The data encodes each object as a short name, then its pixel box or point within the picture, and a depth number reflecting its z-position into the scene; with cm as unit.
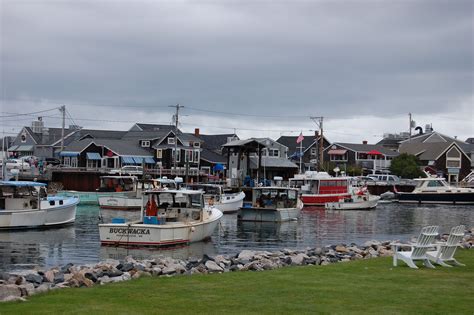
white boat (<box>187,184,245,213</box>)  5862
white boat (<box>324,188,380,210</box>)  6938
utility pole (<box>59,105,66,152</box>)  10244
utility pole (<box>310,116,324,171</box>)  9391
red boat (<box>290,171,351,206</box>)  7150
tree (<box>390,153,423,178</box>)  11350
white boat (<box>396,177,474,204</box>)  8112
